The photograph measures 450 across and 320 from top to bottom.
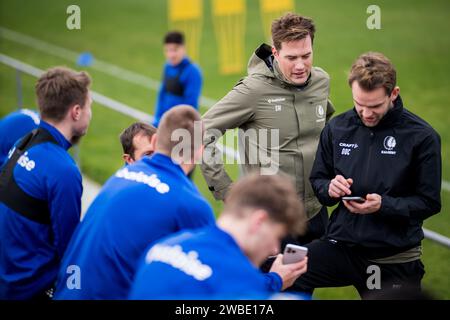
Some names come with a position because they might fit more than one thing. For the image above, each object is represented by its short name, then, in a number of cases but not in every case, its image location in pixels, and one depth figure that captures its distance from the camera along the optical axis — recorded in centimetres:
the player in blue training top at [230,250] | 316
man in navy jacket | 489
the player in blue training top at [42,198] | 453
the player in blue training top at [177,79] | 1158
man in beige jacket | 551
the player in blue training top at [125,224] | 395
